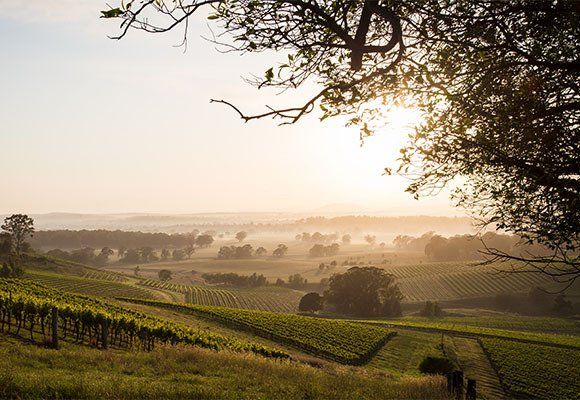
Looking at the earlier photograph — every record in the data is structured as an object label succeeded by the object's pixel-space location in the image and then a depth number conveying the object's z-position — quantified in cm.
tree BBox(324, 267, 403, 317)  9416
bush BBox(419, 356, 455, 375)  3628
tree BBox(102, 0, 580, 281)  584
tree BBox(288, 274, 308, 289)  14675
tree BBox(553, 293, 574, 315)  9562
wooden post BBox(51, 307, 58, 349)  1992
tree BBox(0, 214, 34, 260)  11862
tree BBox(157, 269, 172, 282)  14838
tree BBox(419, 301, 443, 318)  9221
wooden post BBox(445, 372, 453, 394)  1558
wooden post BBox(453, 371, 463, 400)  1474
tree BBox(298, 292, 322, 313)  9400
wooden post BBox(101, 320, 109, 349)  2340
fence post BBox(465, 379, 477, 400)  1341
